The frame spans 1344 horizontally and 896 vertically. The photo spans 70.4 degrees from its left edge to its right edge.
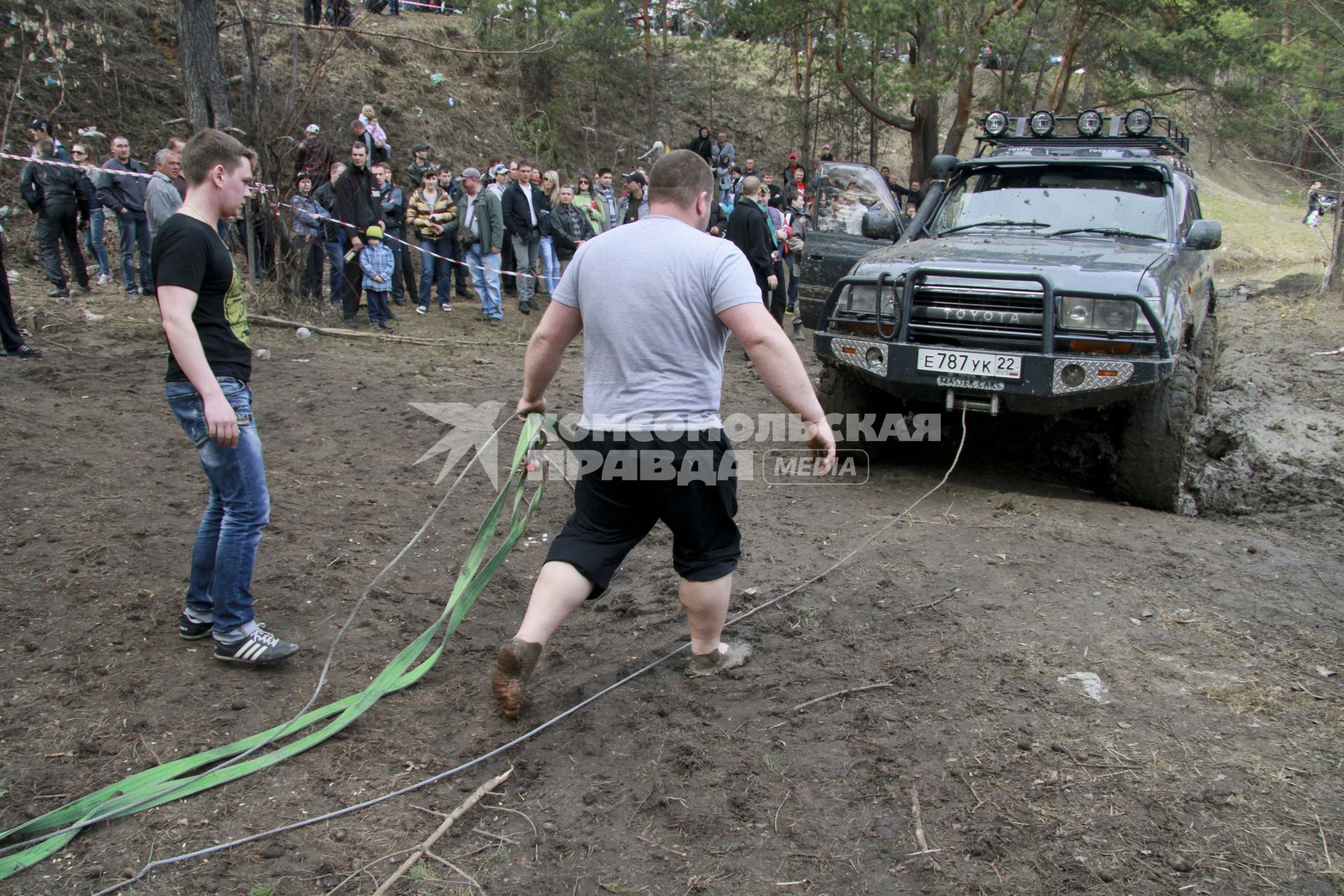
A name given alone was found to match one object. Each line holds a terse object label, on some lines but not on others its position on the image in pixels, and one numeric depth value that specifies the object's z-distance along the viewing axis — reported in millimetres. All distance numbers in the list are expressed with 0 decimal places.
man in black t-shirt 3199
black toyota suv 5156
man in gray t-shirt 3100
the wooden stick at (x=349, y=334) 9812
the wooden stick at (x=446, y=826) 2566
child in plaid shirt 10547
